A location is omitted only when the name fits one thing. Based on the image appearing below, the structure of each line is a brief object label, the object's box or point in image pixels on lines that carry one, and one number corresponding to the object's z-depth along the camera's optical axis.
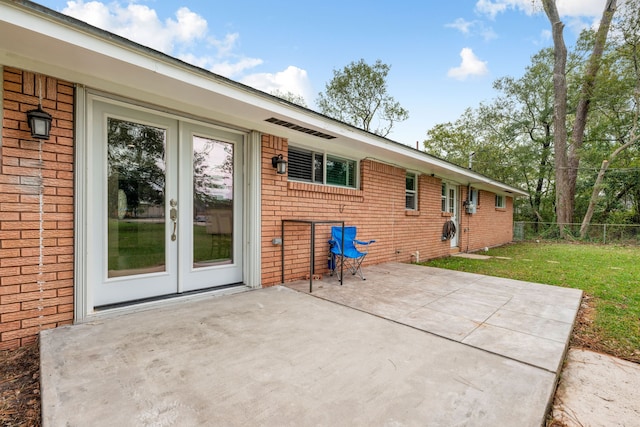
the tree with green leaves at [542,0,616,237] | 13.98
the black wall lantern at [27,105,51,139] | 2.37
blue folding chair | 4.71
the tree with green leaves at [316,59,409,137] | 17.47
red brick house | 2.34
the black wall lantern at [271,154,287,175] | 4.20
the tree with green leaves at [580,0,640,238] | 12.49
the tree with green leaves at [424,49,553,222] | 18.31
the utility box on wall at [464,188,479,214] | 9.78
